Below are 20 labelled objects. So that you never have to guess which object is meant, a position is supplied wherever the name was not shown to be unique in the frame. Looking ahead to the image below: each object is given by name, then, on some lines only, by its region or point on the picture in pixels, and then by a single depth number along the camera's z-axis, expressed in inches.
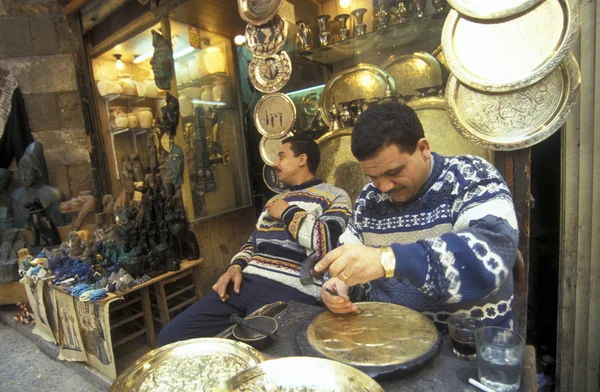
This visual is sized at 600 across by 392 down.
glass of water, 32.3
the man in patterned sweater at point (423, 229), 38.6
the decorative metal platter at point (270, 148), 119.1
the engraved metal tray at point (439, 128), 87.1
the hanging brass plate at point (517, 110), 67.7
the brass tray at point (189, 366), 37.1
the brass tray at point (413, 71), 98.7
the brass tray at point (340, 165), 107.6
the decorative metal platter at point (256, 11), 104.7
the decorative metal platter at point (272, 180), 128.4
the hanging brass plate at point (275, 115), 111.7
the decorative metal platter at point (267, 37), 106.2
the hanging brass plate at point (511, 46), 64.0
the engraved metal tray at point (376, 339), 35.8
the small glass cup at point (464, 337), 37.7
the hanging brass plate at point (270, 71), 109.3
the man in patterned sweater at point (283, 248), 87.1
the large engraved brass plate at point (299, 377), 32.3
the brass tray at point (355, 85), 107.6
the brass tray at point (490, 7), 56.7
